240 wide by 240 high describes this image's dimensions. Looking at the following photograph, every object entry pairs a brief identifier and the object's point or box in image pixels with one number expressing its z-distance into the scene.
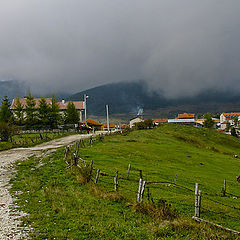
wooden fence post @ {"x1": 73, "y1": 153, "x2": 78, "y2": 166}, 24.61
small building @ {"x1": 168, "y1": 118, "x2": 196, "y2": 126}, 174.88
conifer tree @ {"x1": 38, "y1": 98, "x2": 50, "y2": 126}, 85.53
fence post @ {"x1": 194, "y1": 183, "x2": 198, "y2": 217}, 12.56
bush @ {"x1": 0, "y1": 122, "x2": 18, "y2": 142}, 53.88
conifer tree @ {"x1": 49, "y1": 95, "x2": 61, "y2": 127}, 86.44
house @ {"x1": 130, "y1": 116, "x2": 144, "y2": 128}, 142.46
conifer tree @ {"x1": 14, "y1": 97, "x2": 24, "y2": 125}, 87.40
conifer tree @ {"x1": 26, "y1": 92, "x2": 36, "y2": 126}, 84.95
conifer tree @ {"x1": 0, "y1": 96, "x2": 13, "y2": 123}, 84.83
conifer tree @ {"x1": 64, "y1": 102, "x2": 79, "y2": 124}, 94.69
